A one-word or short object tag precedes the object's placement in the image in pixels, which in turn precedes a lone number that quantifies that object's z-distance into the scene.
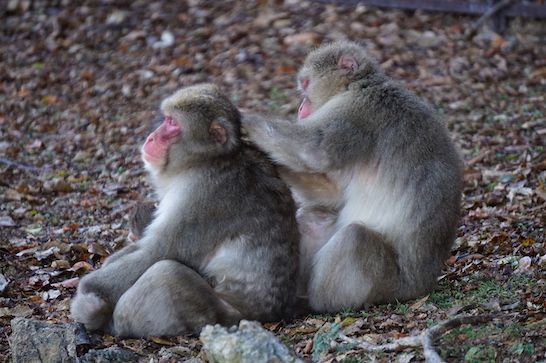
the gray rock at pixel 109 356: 8.15
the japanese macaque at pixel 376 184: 9.24
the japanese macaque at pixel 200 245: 8.69
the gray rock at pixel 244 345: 6.95
